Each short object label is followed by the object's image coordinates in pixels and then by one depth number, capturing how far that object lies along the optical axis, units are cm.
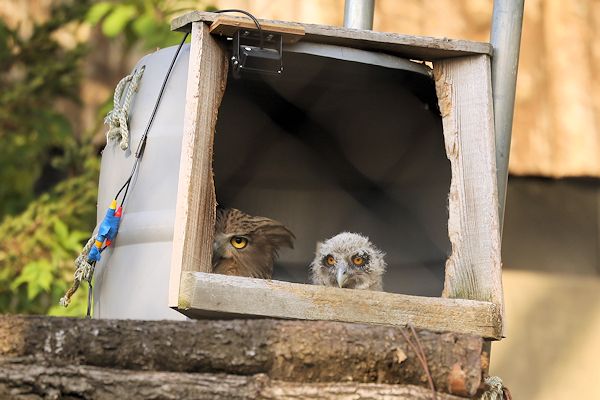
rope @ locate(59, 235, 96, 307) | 702
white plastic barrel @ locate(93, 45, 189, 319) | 677
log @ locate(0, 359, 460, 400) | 500
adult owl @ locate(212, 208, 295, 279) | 818
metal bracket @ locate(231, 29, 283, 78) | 647
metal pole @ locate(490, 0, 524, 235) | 697
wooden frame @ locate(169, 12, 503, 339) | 579
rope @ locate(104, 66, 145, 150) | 717
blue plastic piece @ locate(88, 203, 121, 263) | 701
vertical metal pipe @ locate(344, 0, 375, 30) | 785
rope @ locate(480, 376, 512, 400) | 596
